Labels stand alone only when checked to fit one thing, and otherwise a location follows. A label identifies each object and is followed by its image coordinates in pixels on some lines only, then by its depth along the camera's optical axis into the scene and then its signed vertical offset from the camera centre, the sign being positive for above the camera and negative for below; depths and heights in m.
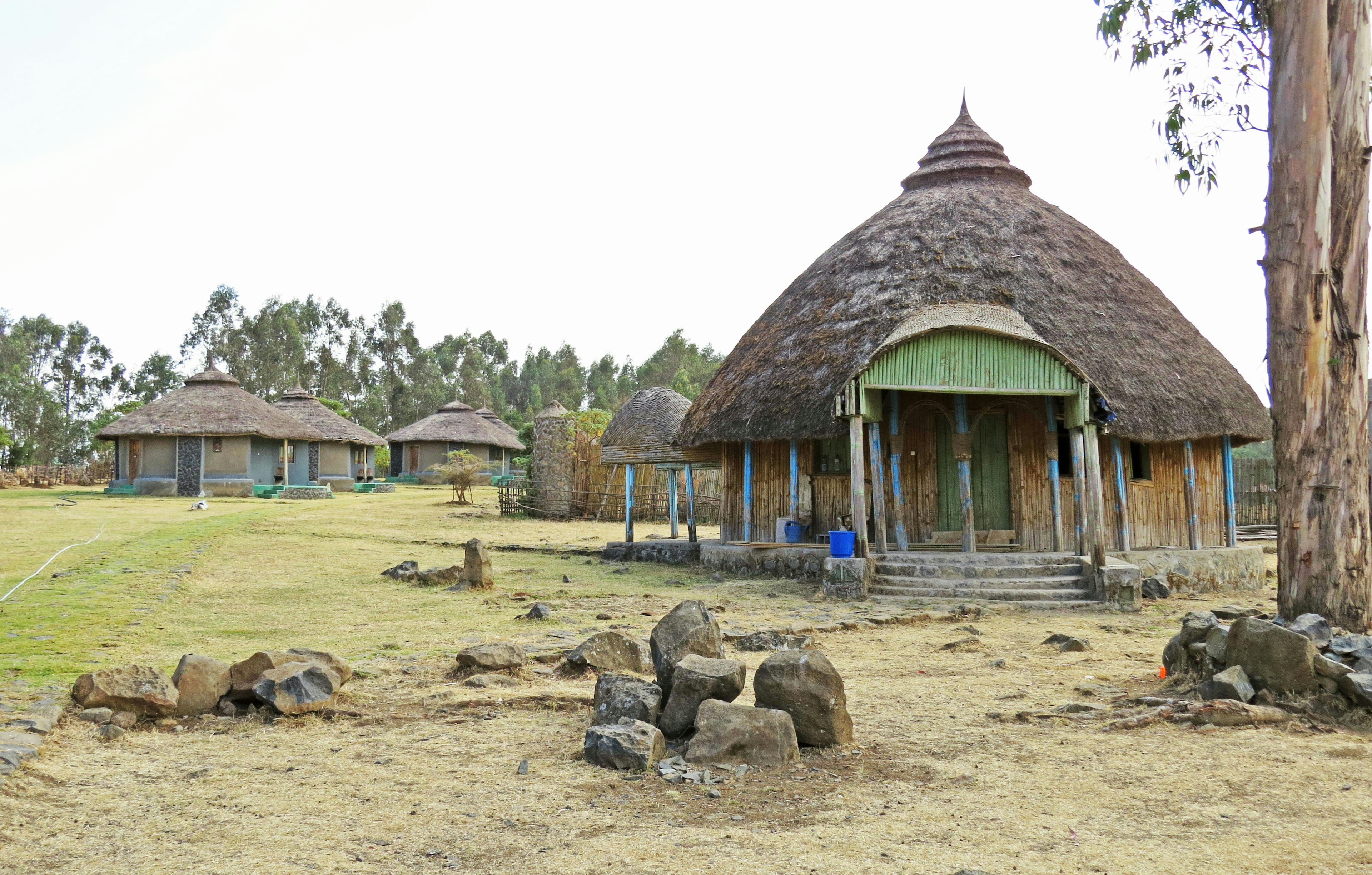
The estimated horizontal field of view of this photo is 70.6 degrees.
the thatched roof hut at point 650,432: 18.25 +1.36
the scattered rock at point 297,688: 5.87 -1.14
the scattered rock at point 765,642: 8.61 -1.31
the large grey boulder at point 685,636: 6.25 -0.92
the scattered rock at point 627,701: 5.42 -1.15
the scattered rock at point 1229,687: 6.08 -1.25
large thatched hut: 12.55 +1.33
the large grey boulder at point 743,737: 4.97 -1.25
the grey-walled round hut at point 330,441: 43.44 +2.81
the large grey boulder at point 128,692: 5.73 -1.11
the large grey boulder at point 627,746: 4.91 -1.27
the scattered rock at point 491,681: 6.89 -1.30
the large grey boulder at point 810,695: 5.21 -1.09
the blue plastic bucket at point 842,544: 12.80 -0.66
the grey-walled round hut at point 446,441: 48.19 +2.99
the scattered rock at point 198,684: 5.91 -1.11
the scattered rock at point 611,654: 7.38 -1.20
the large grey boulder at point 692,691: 5.38 -1.09
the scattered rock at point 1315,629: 6.61 -0.98
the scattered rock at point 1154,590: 13.55 -1.40
